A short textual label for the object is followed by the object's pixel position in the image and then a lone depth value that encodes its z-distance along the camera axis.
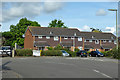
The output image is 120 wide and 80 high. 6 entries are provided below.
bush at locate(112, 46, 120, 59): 35.26
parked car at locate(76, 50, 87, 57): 46.96
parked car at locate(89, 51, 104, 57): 48.56
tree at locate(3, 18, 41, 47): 77.22
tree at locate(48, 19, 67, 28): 93.44
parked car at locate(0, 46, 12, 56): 38.91
